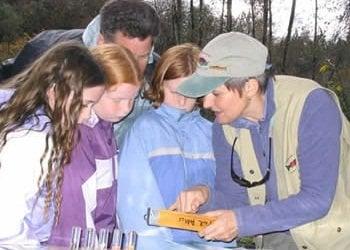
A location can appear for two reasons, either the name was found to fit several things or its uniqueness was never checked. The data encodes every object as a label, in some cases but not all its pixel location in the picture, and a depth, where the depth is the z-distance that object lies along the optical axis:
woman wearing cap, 1.93
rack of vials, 1.63
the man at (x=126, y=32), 2.68
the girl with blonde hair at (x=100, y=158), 2.04
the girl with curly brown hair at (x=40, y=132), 1.82
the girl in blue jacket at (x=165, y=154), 2.12
